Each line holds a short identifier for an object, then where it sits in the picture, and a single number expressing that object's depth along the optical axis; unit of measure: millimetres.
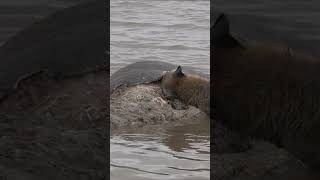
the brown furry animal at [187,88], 10906
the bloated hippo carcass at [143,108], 11016
